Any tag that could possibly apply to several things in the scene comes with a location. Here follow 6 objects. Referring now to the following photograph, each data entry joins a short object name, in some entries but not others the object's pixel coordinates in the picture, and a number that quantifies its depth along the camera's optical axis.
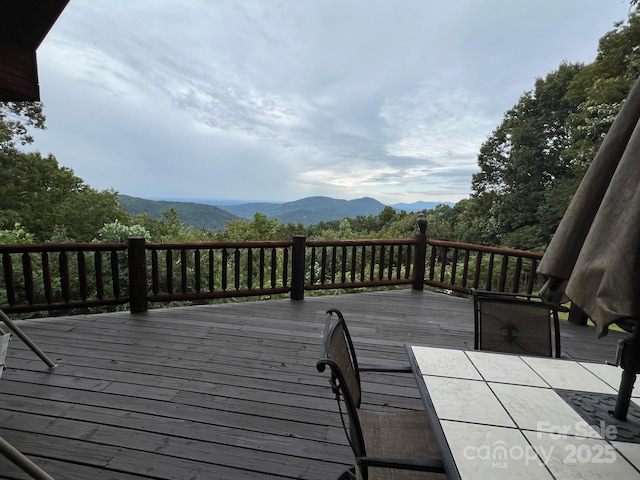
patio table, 0.77
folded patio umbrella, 0.70
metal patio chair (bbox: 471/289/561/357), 1.65
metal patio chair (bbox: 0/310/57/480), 1.19
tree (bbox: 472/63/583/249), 11.91
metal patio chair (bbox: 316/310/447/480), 0.81
